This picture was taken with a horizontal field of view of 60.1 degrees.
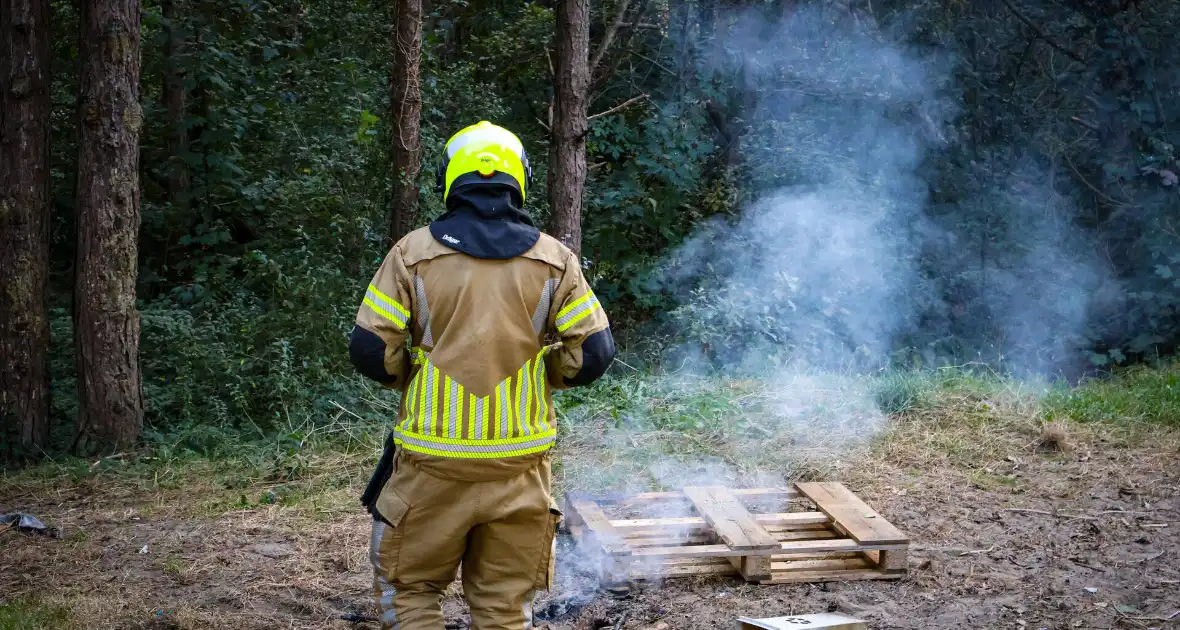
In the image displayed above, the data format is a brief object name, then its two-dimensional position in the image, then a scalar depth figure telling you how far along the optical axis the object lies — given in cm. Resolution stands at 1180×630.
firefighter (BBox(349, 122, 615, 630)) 312
